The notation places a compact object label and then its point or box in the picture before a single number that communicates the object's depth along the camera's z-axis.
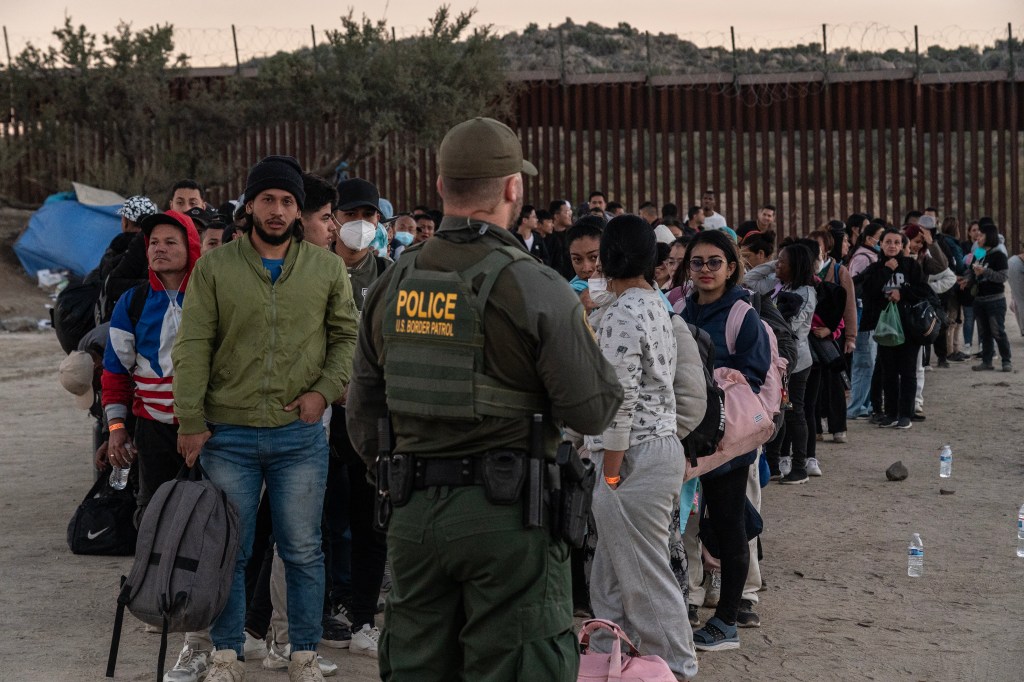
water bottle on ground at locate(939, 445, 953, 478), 9.40
